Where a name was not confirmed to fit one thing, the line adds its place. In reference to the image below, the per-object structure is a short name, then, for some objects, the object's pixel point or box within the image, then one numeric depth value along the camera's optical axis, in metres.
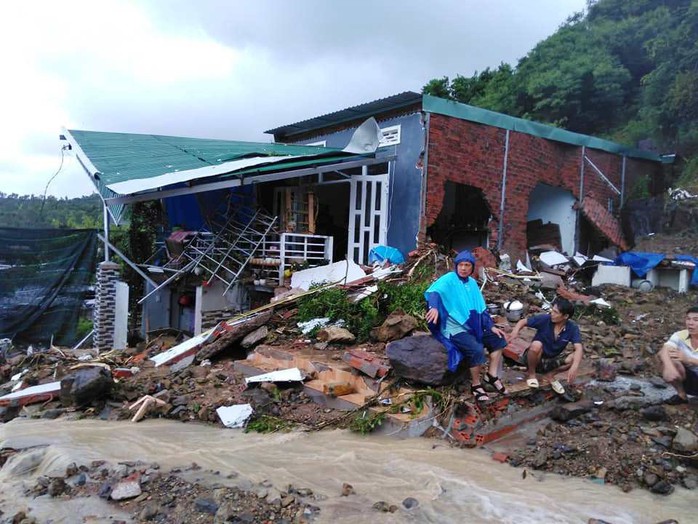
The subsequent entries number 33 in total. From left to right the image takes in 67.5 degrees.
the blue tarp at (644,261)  10.96
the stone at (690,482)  3.64
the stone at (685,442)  3.87
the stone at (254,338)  7.01
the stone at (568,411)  4.77
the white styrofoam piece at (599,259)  11.91
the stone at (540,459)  3.96
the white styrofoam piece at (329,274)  8.73
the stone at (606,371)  5.70
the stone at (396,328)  6.31
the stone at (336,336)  6.61
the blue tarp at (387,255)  9.84
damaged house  9.64
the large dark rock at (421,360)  4.80
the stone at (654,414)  4.63
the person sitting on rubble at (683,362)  4.80
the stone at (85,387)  5.61
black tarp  9.21
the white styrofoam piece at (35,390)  6.00
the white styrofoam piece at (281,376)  5.58
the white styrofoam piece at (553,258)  11.76
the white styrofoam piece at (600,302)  9.02
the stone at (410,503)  3.34
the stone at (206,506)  3.20
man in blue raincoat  4.72
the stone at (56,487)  3.54
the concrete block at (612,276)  11.38
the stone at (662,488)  3.54
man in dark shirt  5.06
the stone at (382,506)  3.28
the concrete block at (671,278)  10.88
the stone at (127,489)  3.44
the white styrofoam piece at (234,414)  5.04
